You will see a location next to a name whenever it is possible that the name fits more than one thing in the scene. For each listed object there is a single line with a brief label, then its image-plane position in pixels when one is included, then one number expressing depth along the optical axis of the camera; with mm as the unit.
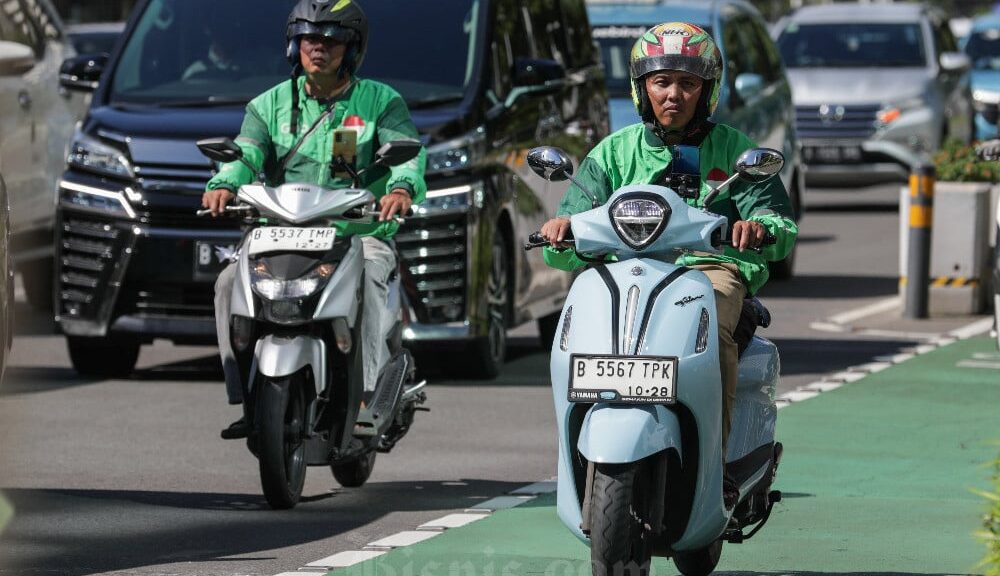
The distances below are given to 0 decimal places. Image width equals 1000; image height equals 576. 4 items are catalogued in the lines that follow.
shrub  30007
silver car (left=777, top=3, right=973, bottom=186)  45664
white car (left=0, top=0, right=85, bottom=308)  26216
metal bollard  28642
